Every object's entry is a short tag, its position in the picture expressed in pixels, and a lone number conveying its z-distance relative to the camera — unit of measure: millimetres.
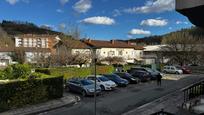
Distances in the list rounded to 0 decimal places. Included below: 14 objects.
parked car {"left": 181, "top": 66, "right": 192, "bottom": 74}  29149
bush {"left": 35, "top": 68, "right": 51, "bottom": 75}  18943
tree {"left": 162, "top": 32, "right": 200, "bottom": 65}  37187
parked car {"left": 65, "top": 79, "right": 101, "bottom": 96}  14211
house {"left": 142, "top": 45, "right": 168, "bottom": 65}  42257
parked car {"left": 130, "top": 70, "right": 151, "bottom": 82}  20439
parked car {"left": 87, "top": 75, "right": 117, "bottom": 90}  15799
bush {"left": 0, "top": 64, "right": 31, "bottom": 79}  13505
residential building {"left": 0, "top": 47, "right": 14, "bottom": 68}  35462
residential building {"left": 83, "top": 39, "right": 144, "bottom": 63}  39567
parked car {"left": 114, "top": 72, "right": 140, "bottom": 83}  19111
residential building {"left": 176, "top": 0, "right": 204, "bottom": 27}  3970
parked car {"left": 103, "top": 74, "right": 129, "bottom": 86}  17585
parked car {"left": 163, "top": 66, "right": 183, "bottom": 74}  28442
